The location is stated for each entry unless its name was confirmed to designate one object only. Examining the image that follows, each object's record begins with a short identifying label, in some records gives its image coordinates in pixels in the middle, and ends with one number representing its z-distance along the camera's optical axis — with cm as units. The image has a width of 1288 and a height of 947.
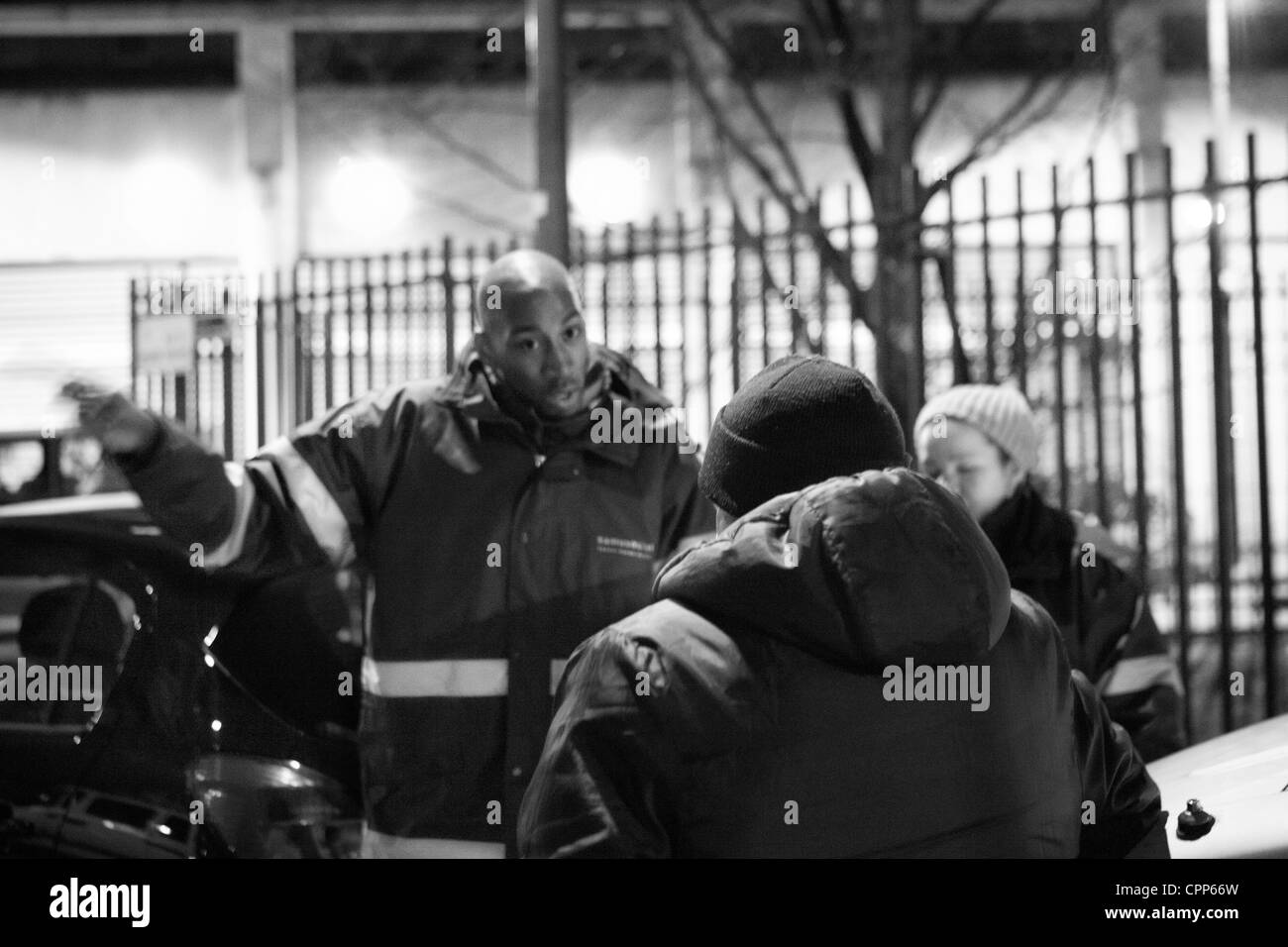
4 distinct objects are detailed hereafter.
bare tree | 629
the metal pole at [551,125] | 575
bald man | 338
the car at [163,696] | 346
